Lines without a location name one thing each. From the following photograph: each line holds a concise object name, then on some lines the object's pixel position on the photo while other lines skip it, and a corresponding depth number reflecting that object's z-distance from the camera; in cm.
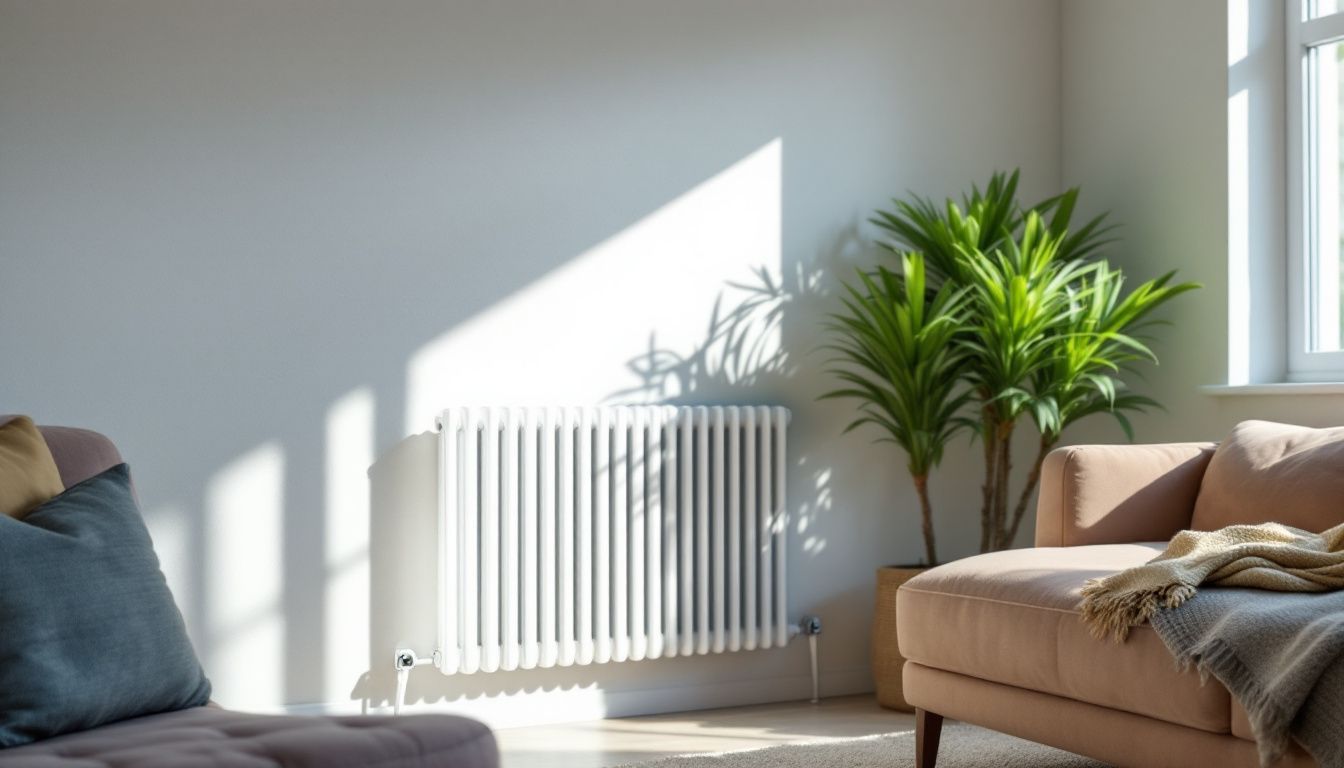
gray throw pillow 165
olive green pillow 188
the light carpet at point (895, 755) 302
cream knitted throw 227
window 373
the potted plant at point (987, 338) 364
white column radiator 339
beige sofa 223
